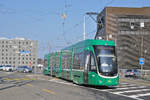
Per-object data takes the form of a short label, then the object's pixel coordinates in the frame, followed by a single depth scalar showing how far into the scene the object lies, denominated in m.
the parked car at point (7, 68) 65.06
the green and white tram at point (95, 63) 17.58
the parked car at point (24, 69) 56.42
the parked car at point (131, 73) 45.01
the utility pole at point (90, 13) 36.03
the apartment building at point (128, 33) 79.00
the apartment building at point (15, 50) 119.62
